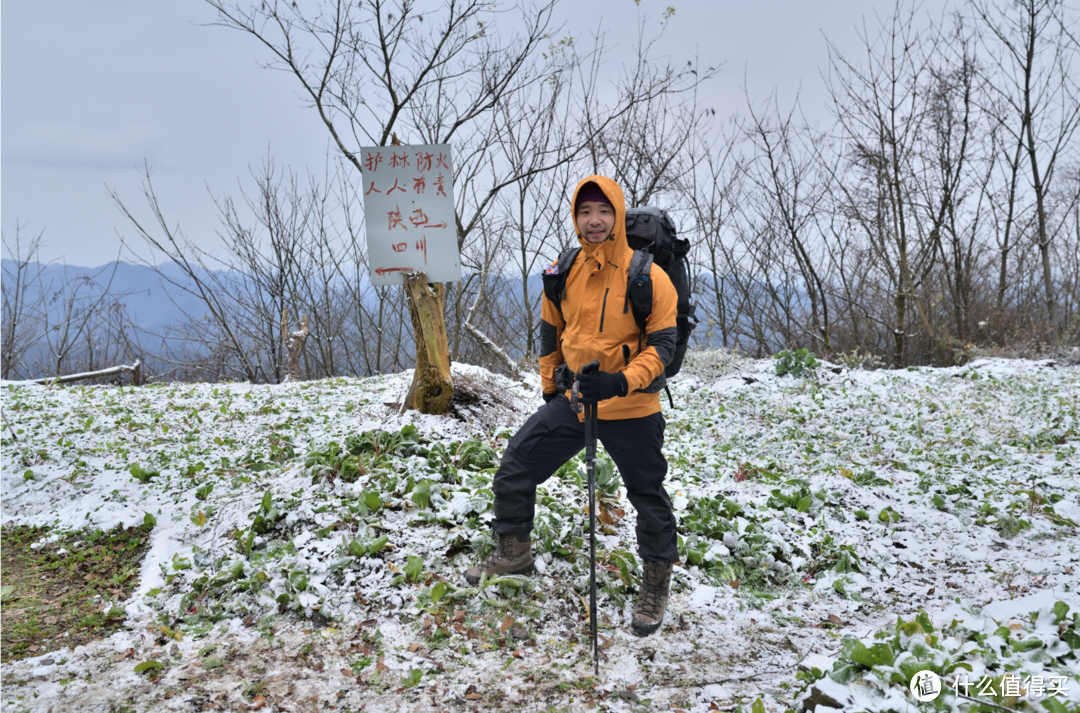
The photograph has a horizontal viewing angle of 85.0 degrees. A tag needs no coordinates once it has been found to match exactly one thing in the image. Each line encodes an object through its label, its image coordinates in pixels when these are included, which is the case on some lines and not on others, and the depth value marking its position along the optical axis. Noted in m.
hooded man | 2.70
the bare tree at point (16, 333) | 13.03
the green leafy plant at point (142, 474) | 4.65
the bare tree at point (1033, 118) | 11.15
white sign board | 4.77
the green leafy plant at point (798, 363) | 9.01
